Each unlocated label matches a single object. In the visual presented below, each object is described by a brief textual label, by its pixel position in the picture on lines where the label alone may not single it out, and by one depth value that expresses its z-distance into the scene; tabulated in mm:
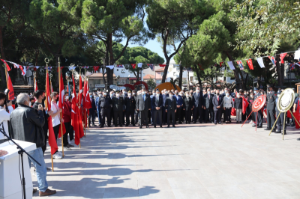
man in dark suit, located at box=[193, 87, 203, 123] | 14609
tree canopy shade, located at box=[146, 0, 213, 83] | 22678
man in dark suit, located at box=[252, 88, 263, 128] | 12359
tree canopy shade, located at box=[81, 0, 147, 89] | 20547
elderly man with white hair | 4477
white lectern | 3412
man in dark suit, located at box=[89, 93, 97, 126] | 14562
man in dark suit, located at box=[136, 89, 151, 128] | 12906
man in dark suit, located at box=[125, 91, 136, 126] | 13884
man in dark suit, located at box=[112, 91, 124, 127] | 13523
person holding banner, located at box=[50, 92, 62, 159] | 7152
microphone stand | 3477
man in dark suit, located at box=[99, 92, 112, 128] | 13391
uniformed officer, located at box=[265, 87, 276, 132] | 11102
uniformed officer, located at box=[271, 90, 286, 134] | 10633
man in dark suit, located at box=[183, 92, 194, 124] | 14547
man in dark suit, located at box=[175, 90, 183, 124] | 14234
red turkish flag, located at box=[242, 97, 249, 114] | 14188
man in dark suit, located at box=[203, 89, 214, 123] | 14508
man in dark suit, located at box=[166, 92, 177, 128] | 13148
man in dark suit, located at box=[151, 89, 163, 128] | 13195
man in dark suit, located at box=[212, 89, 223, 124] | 13952
